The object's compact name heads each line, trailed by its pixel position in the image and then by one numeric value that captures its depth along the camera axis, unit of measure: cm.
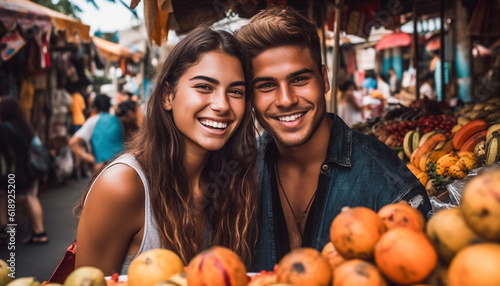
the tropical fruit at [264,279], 125
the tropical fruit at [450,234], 116
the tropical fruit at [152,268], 133
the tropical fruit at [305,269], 117
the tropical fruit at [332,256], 131
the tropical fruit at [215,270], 117
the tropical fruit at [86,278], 129
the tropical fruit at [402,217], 129
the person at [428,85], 1248
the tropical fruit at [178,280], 122
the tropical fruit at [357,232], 119
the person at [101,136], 720
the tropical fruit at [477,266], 100
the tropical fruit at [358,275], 110
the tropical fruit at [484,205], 104
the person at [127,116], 833
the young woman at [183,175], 212
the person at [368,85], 1495
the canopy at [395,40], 1190
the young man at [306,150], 255
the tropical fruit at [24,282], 132
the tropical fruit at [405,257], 109
